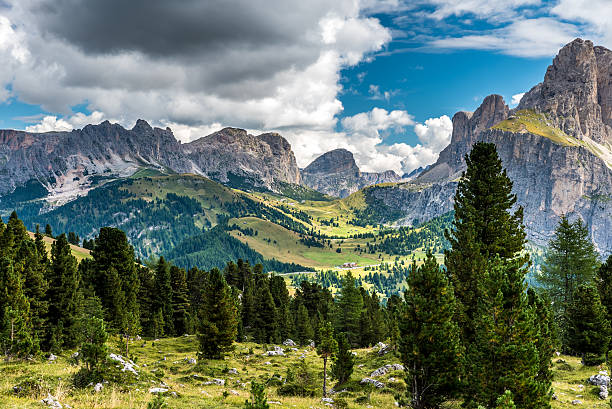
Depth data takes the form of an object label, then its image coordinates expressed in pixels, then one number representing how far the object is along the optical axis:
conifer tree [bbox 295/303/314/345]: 86.19
